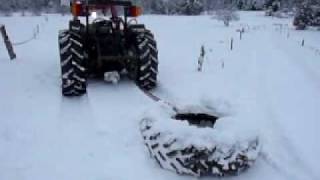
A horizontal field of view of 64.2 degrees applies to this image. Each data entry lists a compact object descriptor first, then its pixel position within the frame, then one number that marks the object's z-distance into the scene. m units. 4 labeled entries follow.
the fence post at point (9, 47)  6.92
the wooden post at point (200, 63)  6.26
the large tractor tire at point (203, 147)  2.70
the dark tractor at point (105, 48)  4.89
